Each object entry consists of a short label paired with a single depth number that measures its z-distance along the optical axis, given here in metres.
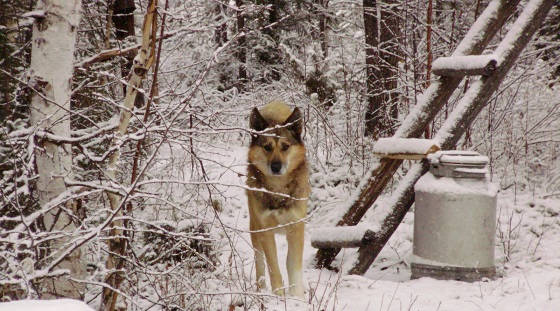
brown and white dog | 9.27
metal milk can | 9.20
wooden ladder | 10.09
